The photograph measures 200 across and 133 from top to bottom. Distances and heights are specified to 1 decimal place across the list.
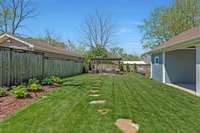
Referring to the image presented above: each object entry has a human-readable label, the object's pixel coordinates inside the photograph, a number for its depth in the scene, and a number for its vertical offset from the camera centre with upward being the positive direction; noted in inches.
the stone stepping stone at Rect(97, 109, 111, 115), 153.1 -48.6
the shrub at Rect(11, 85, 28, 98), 195.1 -35.4
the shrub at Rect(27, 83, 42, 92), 229.7 -35.0
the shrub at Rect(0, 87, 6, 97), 197.4 -35.4
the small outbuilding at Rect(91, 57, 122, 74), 725.9 -1.3
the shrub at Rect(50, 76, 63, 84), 320.4 -32.3
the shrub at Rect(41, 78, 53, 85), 290.1 -32.8
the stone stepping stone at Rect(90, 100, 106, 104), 189.9 -47.0
